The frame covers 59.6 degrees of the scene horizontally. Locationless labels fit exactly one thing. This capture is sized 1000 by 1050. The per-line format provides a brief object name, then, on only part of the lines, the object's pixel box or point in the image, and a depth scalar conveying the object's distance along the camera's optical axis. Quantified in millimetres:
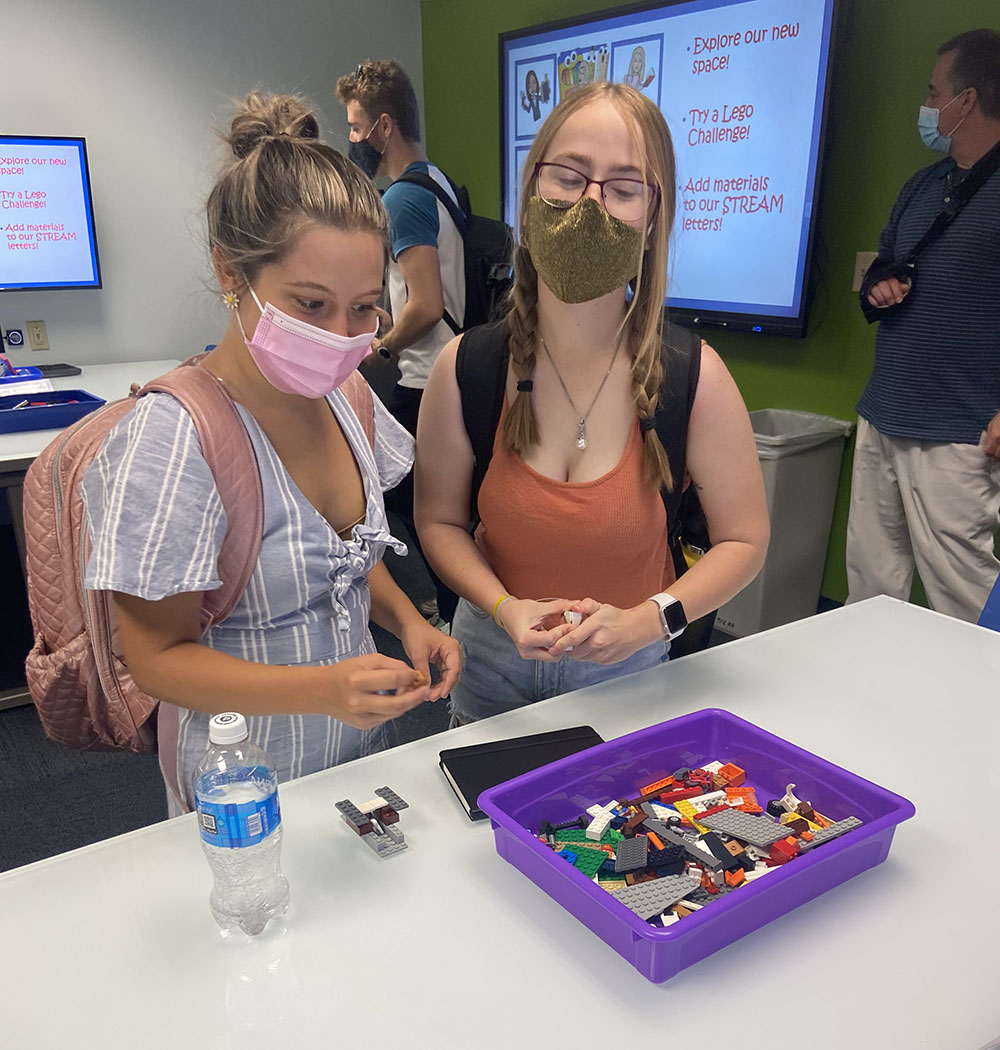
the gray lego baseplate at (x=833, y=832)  838
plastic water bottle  747
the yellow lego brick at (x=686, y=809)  934
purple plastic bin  748
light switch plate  2753
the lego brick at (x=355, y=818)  930
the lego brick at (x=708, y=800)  954
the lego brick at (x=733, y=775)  1008
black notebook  990
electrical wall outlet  3824
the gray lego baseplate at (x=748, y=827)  859
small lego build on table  911
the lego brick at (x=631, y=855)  831
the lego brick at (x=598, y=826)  894
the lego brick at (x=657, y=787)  994
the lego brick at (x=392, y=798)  968
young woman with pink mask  879
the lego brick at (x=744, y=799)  946
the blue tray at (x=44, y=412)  2568
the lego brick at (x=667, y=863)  835
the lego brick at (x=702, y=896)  801
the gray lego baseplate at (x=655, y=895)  767
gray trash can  2799
